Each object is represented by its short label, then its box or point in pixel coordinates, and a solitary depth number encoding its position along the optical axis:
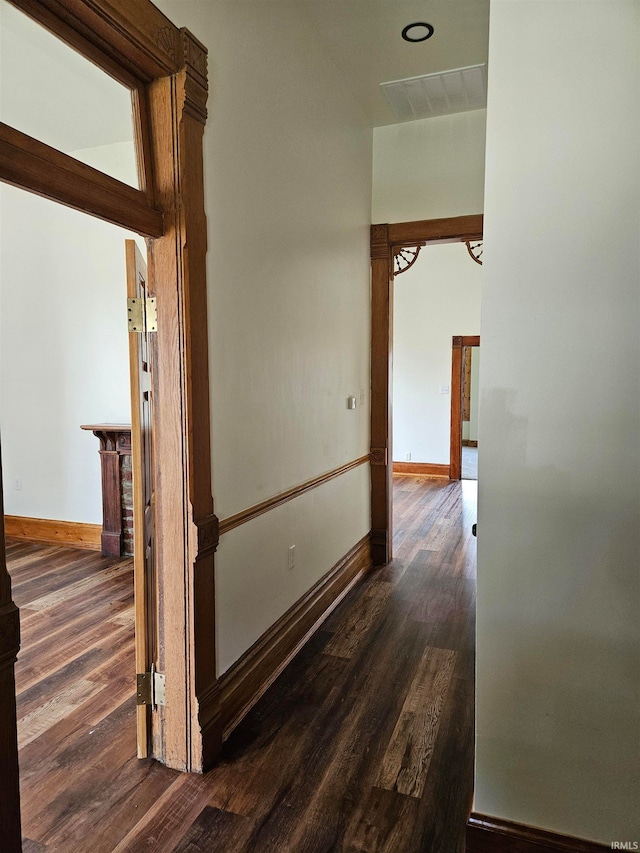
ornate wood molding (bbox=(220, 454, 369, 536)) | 2.17
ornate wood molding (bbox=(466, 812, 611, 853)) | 1.47
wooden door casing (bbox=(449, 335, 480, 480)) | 8.16
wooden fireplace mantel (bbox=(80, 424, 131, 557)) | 4.23
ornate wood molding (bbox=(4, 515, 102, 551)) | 4.47
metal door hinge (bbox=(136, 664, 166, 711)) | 1.97
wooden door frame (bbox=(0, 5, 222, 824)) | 1.62
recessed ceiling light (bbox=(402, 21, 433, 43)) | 2.82
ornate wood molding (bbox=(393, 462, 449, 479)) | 8.36
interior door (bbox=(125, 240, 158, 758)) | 1.88
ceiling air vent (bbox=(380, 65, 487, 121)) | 3.34
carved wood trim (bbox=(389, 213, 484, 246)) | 3.87
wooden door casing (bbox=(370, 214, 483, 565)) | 3.99
